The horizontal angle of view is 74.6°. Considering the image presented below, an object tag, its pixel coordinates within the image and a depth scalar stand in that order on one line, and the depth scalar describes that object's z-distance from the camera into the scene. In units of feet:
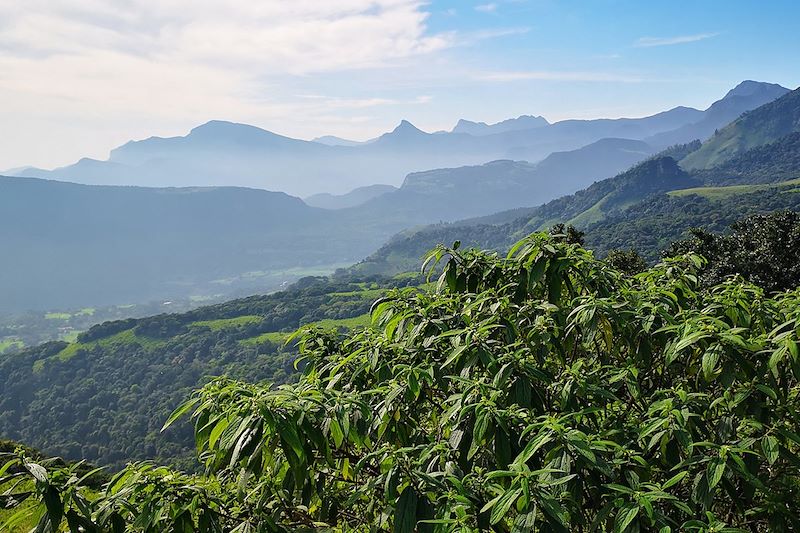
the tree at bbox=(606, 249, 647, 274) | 86.22
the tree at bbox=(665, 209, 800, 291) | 77.25
